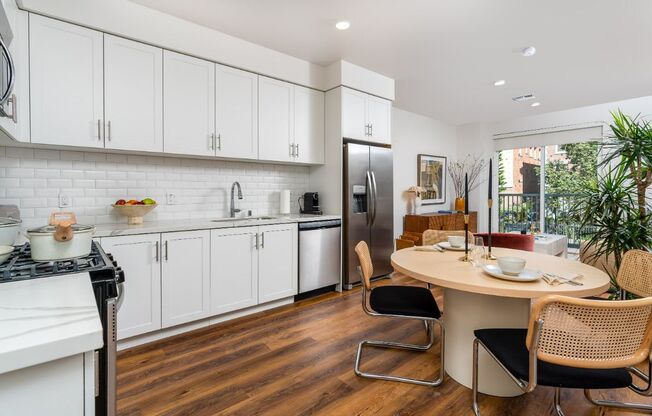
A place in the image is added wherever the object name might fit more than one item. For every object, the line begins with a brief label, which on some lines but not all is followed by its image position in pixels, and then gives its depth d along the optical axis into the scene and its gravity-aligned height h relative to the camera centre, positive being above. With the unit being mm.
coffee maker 3906 -19
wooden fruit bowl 2635 -85
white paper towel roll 3723 +14
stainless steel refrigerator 3799 -52
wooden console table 5102 -362
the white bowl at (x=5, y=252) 1211 -195
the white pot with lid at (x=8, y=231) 1421 -136
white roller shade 5329 +1151
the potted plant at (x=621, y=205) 2693 -21
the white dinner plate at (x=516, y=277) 1595 -363
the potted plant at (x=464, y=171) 6402 +604
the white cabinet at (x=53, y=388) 598 -363
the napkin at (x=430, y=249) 2386 -344
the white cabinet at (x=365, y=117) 3787 +1027
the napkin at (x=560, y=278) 1573 -373
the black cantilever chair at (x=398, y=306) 1983 -654
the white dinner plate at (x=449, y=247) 2381 -328
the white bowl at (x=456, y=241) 2398 -284
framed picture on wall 5920 +452
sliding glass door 5727 +366
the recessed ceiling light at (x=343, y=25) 2850 +1548
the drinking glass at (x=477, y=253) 1987 -343
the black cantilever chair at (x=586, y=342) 1181 -520
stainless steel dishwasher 3459 -574
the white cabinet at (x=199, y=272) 2404 -601
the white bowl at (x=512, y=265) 1644 -317
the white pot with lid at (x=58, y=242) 1308 -169
